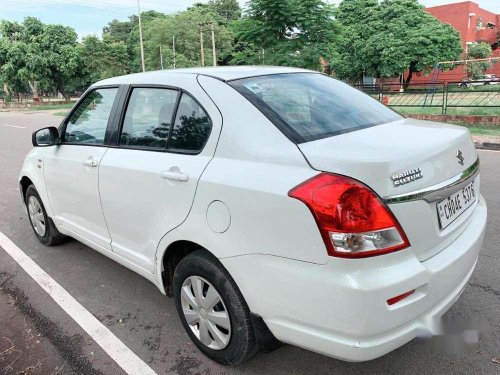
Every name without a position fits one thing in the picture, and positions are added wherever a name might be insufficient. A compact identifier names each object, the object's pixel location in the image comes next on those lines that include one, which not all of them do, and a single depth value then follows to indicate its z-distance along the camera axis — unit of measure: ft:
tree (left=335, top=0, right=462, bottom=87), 125.18
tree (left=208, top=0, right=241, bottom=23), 278.26
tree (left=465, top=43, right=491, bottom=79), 146.42
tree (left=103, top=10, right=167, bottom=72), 181.59
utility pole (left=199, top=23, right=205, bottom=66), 143.59
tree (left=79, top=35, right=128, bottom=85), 136.67
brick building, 154.50
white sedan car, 6.19
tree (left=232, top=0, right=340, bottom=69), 43.93
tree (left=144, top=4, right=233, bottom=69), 160.29
